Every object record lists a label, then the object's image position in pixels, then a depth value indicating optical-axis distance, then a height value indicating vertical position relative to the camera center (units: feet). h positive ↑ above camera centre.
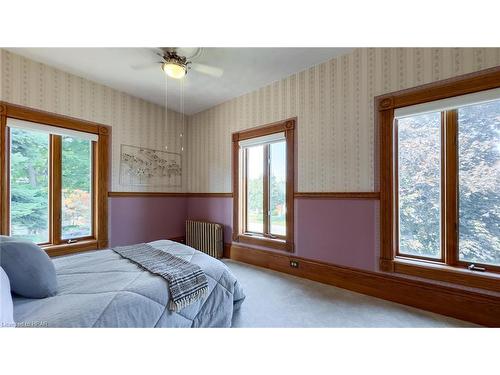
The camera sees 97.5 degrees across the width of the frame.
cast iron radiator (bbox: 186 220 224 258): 12.50 -2.92
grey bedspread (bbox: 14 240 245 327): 3.60 -2.06
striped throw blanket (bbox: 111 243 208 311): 4.73 -2.02
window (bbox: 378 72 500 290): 6.22 +0.19
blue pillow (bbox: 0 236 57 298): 3.96 -1.52
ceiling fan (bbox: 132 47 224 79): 7.66 +4.74
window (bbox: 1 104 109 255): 8.66 +0.33
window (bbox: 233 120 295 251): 10.11 +0.16
